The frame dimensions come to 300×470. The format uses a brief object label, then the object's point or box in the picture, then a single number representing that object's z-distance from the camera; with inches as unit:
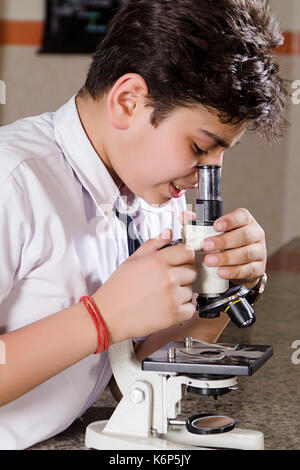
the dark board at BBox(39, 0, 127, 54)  142.6
